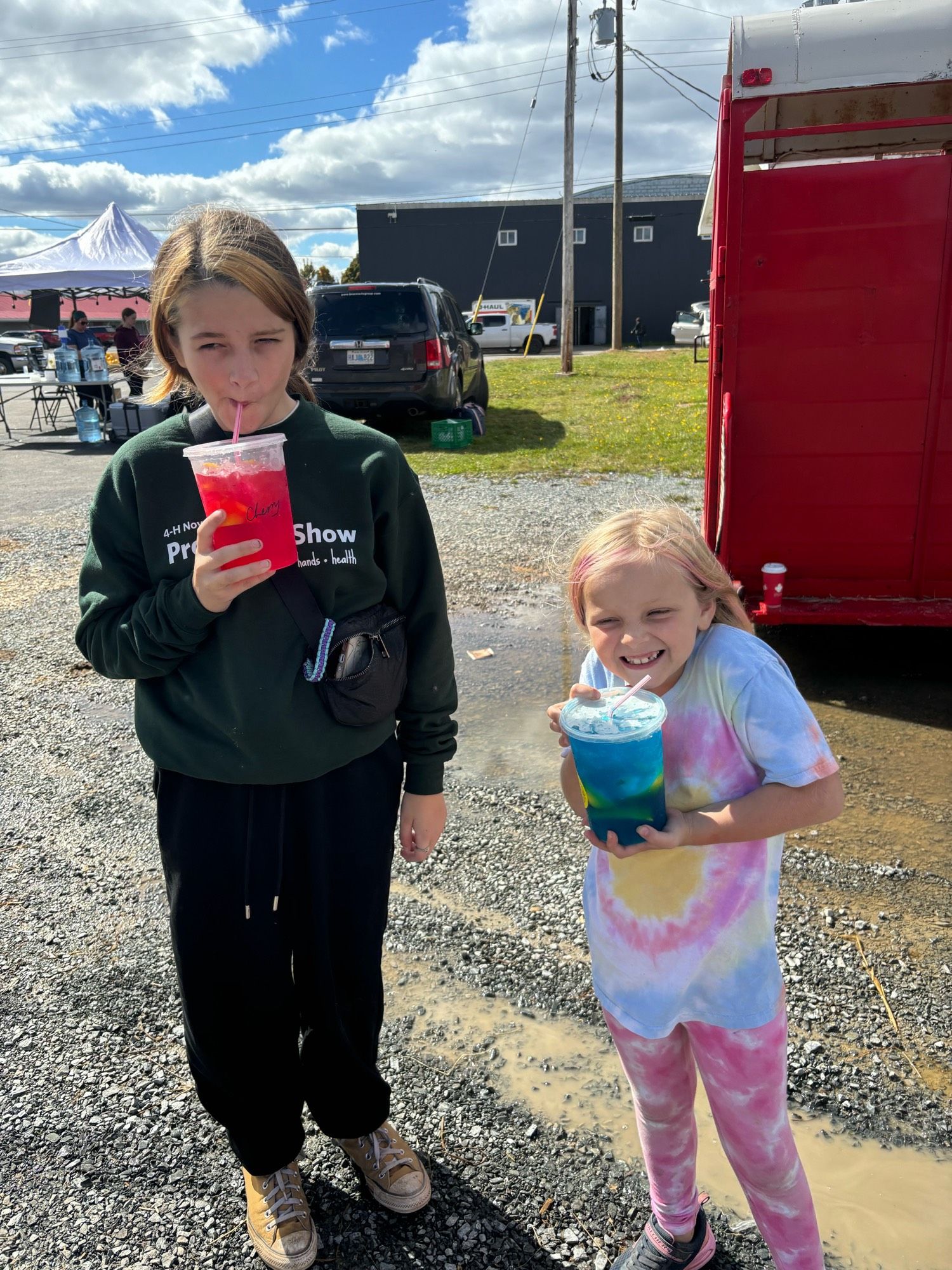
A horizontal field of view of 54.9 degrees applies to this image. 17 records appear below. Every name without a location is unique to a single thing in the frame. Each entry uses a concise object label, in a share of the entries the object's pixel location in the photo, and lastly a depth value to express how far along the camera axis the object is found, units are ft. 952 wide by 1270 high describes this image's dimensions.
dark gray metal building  133.18
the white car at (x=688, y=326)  100.25
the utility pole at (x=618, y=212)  84.28
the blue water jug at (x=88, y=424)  43.16
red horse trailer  11.78
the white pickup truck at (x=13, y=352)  85.76
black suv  35.88
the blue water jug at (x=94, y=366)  44.96
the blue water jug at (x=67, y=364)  43.55
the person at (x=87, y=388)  46.88
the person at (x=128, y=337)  48.42
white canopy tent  46.70
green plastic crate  37.83
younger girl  4.63
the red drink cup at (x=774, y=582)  14.06
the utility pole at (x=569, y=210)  67.97
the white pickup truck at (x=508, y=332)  108.37
